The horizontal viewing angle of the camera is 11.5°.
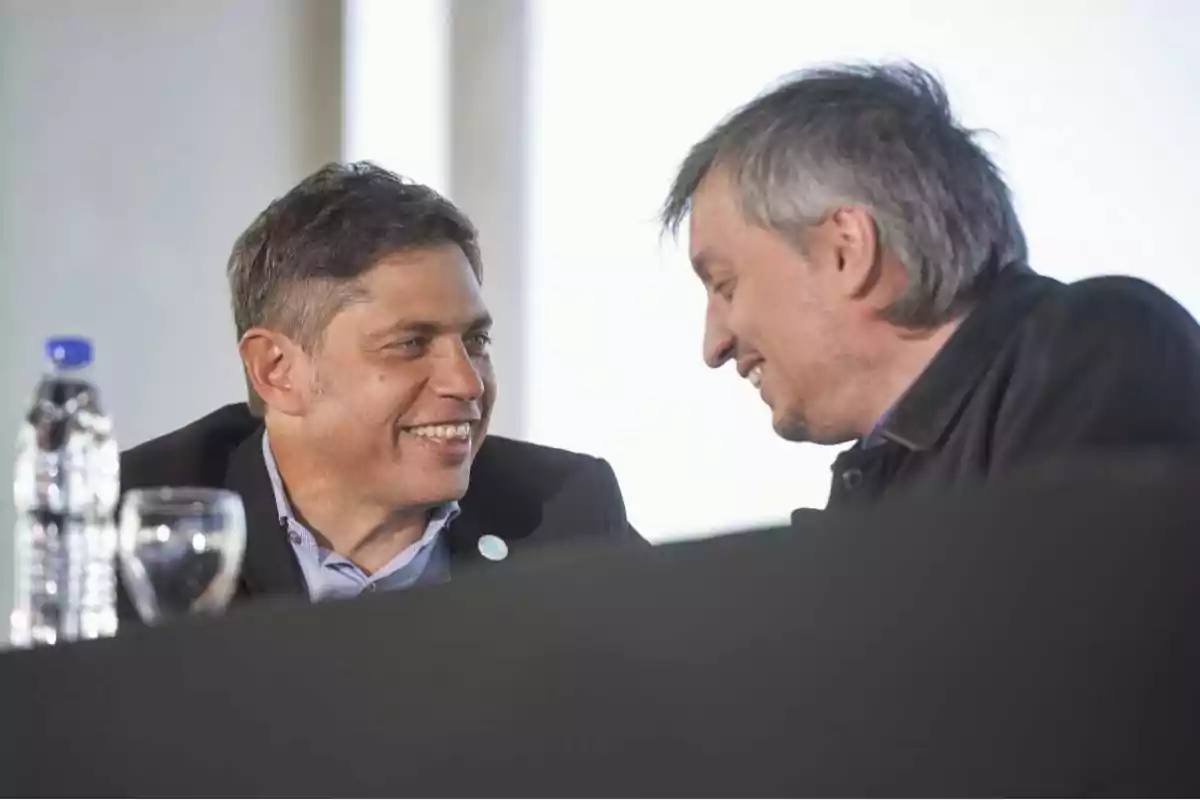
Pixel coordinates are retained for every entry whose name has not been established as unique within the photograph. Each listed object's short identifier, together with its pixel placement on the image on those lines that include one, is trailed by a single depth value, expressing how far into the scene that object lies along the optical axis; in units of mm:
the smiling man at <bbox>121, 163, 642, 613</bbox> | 3928
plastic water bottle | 3635
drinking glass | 3541
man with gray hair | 3698
